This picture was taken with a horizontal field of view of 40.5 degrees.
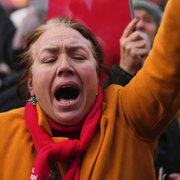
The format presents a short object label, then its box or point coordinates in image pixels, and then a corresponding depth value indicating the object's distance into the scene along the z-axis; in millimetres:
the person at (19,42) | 2258
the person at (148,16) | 3105
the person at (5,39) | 3722
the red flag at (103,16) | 1996
